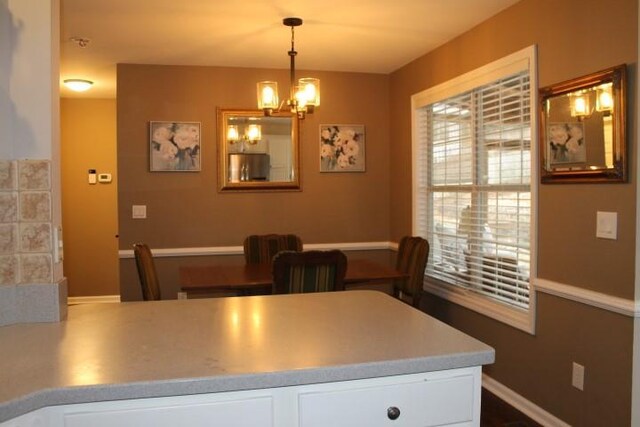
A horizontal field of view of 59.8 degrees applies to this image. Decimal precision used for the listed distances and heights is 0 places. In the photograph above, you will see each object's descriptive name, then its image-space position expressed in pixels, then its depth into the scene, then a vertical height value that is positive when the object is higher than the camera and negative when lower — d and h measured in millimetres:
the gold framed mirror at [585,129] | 2480 +336
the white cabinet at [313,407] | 1225 -482
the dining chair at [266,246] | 4281 -361
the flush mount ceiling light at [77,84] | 5328 +1137
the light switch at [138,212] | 4660 -99
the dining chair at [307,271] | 2996 -392
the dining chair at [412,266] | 3893 -481
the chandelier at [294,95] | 3480 +666
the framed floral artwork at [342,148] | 5012 +466
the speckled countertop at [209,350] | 1217 -382
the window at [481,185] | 3246 +96
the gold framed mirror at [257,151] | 4777 +421
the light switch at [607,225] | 2502 -124
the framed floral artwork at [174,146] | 4668 +454
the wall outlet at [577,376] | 2746 -889
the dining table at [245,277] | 3246 -486
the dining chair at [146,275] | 3115 -424
